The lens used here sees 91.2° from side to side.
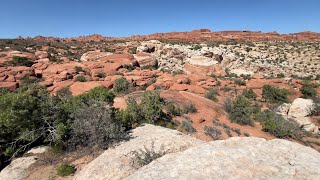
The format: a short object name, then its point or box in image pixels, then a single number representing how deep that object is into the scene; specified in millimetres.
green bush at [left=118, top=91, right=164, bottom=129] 8189
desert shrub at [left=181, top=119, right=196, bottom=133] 9637
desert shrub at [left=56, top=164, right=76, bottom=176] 5471
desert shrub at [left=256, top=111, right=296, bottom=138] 10657
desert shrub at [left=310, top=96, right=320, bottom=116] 12967
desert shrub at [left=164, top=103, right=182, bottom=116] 10885
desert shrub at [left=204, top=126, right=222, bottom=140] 9370
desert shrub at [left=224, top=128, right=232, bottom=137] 9904
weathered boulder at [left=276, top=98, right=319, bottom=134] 12244
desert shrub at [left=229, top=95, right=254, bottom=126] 11484
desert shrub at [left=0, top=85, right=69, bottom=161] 6349
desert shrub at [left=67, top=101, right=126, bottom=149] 6412
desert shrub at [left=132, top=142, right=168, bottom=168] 4958
